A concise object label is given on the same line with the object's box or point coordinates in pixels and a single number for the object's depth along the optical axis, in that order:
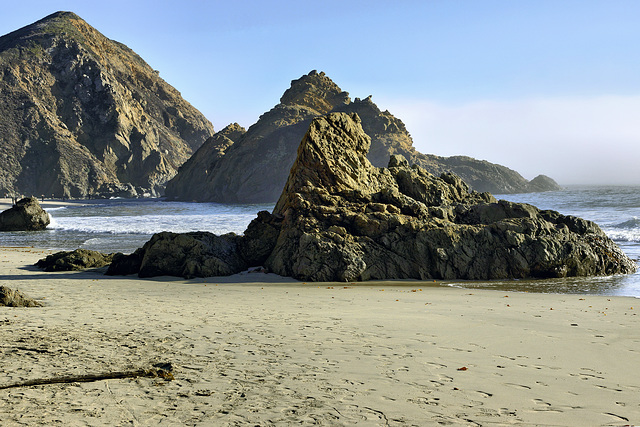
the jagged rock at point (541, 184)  117.25
